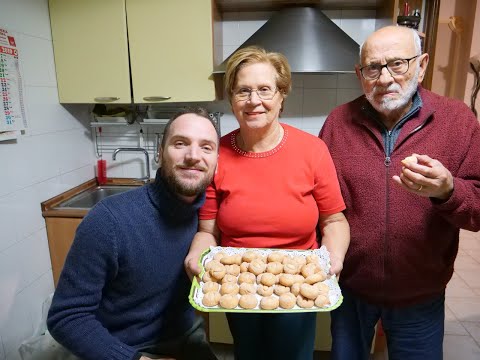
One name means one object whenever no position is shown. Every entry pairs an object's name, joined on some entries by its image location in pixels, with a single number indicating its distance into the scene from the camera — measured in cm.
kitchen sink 217
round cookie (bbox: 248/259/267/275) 112
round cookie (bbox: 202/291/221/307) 99
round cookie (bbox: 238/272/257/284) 112
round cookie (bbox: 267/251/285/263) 114
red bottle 258
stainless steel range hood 188
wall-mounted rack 253
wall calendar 167
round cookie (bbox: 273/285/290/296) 107
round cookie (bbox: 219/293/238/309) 98
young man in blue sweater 100
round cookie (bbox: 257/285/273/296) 106
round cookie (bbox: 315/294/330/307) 98
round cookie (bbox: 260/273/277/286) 109
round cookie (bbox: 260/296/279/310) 98
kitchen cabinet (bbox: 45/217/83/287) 200
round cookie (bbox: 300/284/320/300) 101
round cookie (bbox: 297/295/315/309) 99
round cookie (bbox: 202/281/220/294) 105
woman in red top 117
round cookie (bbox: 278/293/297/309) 99
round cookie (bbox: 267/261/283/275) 112
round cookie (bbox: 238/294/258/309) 100
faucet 246
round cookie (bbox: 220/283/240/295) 105
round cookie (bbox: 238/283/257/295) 107
